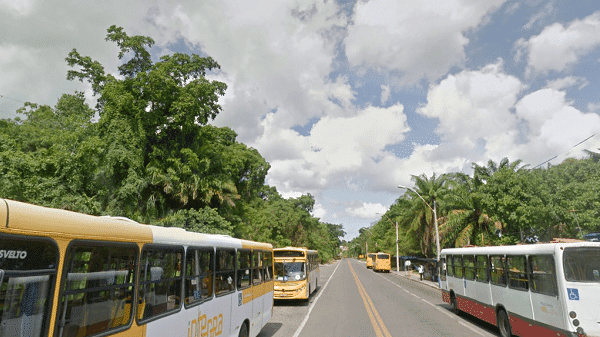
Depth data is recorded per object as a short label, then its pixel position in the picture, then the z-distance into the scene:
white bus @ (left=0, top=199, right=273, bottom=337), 2.74
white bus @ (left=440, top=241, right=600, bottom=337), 7.39
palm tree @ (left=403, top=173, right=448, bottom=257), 40.84
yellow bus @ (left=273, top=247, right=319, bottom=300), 16.86
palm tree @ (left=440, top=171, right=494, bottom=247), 30.27
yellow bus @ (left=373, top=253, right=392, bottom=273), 51.52
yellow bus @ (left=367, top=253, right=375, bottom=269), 64.31
